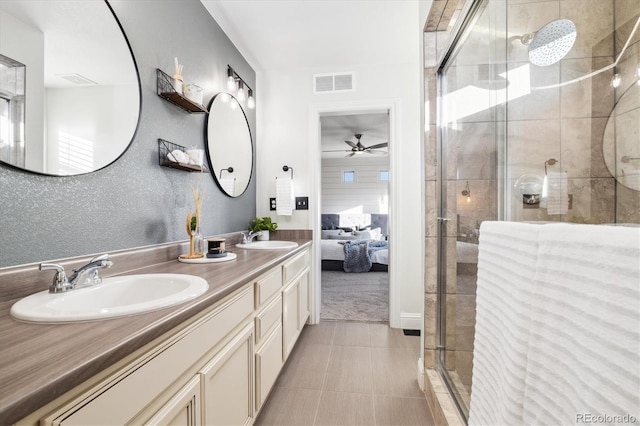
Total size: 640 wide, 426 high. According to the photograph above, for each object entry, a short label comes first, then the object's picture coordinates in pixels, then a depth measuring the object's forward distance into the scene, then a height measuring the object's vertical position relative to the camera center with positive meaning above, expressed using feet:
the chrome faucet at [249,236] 7.98 -0.65
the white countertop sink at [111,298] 2.23 -0.80
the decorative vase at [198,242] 5.35 -0.55
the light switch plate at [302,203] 9.67 +0.36
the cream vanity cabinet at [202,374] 1.76 -1.45
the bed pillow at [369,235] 19.41 -1.44
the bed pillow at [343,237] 19.13 -1.55
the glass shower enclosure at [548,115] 4.57 +1.63
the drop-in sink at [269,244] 7.89 -0.85
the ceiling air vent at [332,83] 9.56 +4.39
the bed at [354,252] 16.33 -2.17
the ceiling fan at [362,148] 17.63 +4.16
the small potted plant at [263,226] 8.99 -0.39
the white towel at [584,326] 1.35 -0.61
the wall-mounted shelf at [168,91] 5.06 +2.18
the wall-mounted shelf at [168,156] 5.08 +1.03
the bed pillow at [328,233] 20.01 -1.35
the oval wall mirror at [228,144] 7.04 +1.87
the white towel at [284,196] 9.46 +0.58
